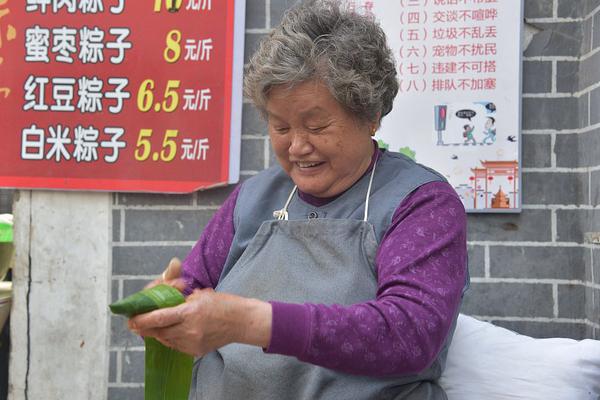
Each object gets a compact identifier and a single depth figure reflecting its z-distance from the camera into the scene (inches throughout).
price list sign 91.9
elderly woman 60.0
